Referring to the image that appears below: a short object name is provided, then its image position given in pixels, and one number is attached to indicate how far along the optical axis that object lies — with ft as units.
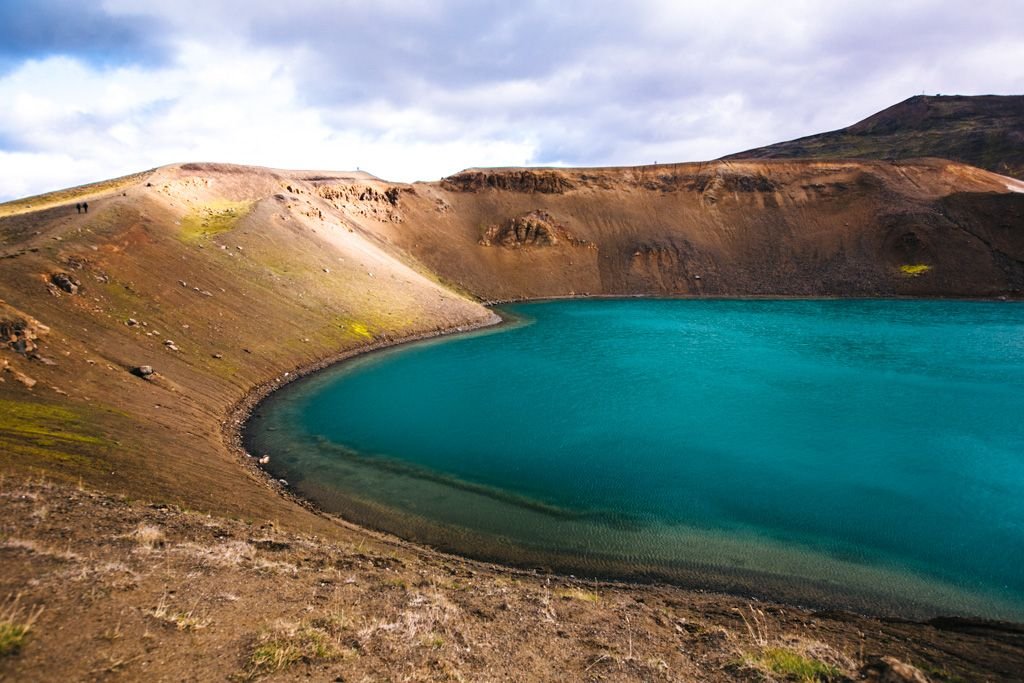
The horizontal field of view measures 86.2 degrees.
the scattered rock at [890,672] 34.30
